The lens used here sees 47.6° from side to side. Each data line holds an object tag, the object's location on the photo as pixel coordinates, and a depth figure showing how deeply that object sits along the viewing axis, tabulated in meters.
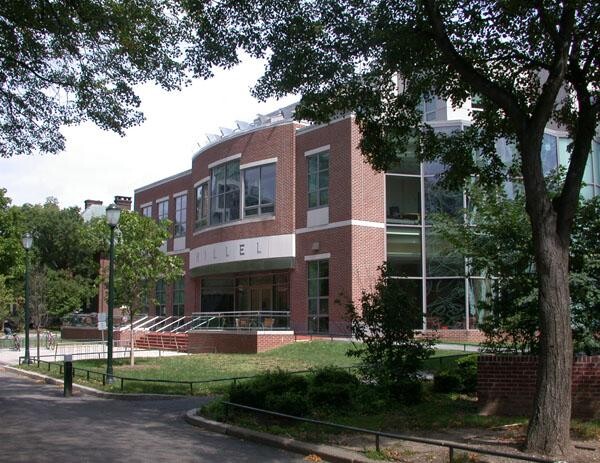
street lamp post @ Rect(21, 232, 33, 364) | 25.55
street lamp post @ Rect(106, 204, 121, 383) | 18.88
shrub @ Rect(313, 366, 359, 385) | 13.37
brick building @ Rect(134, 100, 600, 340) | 28.50
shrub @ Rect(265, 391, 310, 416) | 11.16
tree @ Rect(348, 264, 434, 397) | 13.13
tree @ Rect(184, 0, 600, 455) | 8.70
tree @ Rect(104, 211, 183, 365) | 24.64
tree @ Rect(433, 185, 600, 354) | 11.97
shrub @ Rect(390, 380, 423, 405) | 12.71
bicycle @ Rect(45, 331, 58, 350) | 38.00
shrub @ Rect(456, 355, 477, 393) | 14.17
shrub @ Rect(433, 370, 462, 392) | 14.23
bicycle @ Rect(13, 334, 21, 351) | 37.50
